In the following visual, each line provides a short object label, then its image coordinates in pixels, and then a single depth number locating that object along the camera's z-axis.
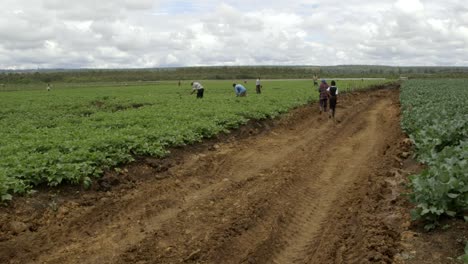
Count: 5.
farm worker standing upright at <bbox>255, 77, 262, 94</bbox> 37.71
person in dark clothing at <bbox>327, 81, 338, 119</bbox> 20.39
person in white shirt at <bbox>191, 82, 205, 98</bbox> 30.70
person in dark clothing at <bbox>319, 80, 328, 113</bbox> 22.33
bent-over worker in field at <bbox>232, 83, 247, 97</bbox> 31.40
